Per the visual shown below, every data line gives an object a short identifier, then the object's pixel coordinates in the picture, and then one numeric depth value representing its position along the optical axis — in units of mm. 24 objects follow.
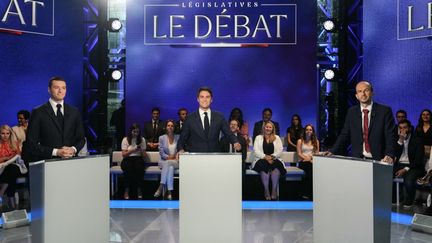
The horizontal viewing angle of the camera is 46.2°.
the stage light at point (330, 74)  8836
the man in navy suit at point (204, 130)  4715
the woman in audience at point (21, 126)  6969
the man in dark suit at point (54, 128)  3818
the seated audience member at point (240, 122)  7700
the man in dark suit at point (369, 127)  4277
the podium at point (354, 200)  3508
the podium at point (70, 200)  3350
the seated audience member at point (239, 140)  7195
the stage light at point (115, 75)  8938
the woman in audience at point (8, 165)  6406
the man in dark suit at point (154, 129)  7973
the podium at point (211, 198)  4031
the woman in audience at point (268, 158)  7155
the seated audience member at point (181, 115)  7927
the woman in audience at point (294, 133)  7810
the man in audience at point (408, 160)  6402
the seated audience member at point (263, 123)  7844
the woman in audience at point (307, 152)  7281
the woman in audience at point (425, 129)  6575
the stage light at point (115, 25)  8852
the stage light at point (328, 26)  8797
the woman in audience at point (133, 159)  7227
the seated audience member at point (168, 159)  7188
